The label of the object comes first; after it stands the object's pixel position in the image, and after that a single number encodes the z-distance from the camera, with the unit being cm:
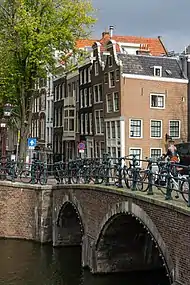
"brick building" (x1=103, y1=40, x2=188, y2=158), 3300
